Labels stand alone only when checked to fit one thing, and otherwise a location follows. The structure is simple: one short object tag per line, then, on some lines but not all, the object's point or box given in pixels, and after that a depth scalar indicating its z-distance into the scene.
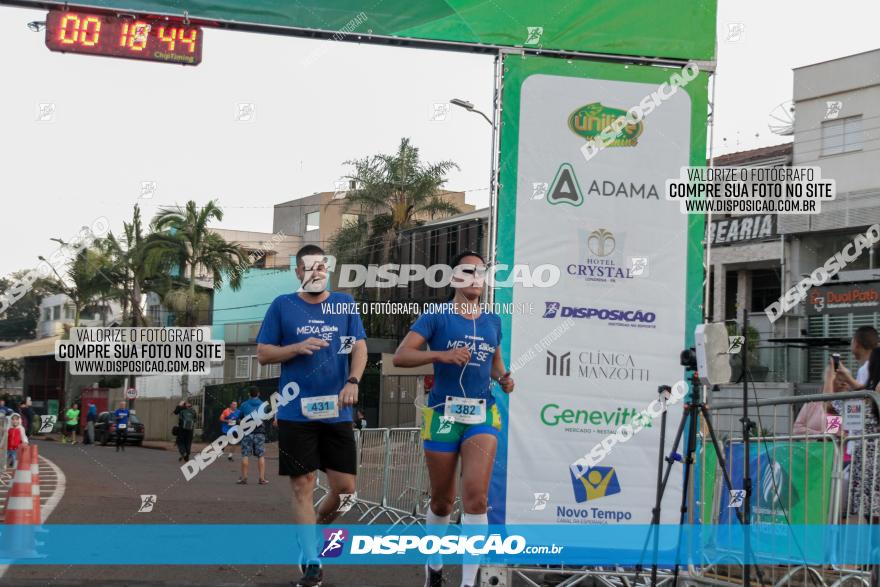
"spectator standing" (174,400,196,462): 26.00
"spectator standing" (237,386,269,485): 18.47
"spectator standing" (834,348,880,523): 6.29
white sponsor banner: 7.53
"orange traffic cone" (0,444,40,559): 7.80
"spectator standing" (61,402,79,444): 35.98
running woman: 6.45
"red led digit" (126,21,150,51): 7.58
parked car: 40.88
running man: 6.70
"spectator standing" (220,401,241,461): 20.66
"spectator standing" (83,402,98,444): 40.80
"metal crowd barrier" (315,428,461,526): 12.05
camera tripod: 6.32
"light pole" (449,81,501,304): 7.49
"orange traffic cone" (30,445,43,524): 8.94
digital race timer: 7.51
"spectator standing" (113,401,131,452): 35.60
